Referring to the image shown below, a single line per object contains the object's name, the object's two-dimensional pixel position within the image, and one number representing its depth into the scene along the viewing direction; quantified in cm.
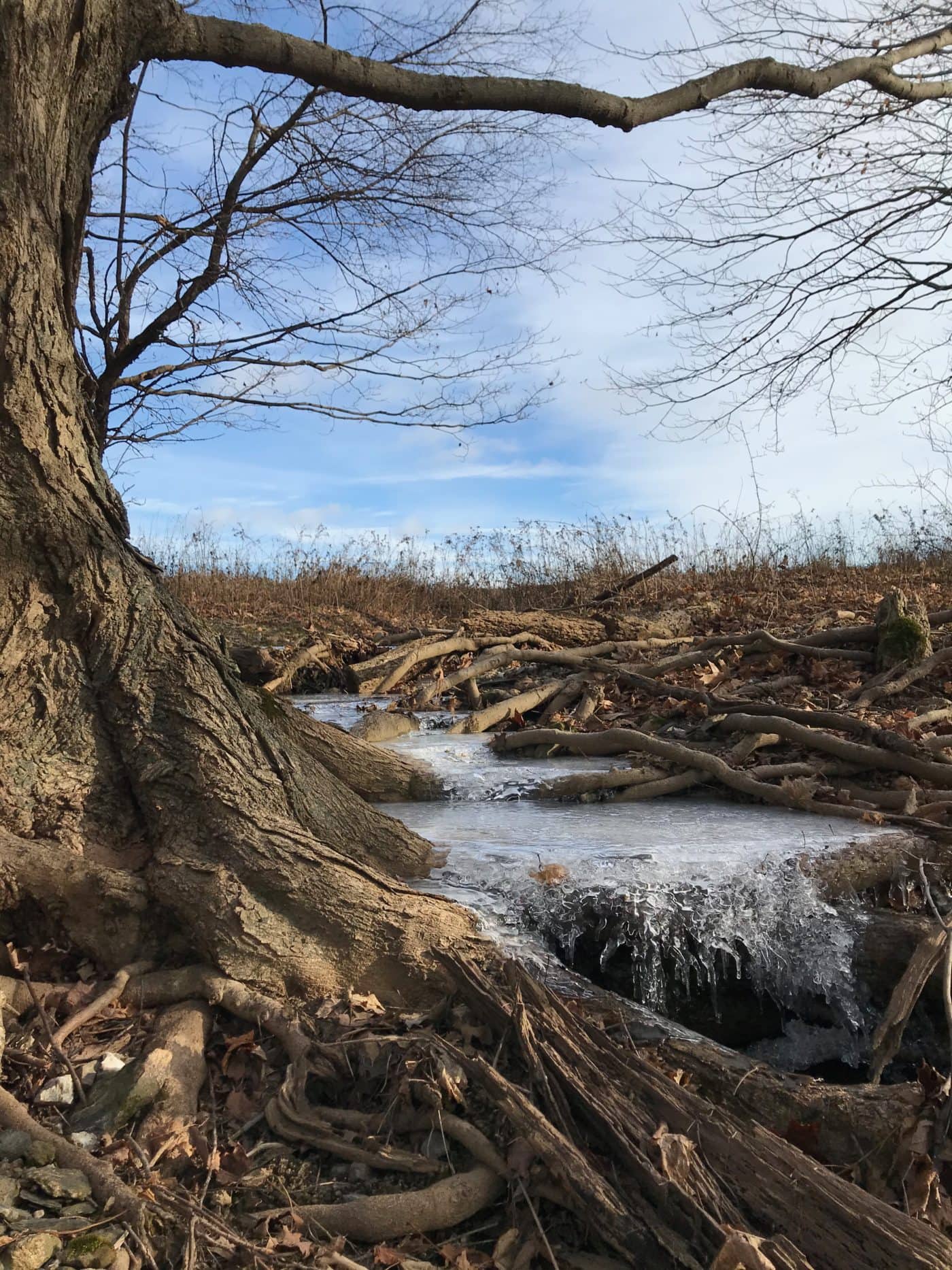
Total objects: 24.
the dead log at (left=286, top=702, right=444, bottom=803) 588
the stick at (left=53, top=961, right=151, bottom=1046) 311
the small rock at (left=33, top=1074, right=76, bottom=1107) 289
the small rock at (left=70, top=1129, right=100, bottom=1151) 270
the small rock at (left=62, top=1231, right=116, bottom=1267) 223
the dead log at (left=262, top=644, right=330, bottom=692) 1031
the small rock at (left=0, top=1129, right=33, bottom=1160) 258
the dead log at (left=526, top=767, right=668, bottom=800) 681
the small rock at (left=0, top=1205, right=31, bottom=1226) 231
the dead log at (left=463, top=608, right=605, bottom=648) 1122
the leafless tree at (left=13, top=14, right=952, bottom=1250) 351
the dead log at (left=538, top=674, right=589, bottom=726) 909
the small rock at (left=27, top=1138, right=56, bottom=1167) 256
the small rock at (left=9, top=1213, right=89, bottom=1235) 229
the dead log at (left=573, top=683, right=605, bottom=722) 862
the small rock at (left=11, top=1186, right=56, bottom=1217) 238
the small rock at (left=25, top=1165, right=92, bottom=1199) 243
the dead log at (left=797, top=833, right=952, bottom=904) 481
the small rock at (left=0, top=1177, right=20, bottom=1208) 238
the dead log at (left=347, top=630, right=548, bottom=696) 1042
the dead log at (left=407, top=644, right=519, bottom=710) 966
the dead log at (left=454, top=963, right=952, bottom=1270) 230
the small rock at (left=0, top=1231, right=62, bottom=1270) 219
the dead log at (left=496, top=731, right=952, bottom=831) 606
